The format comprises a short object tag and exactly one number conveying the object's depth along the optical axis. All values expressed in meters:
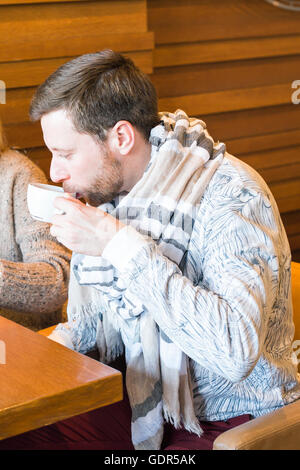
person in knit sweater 2.27
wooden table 1.65
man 1.78
